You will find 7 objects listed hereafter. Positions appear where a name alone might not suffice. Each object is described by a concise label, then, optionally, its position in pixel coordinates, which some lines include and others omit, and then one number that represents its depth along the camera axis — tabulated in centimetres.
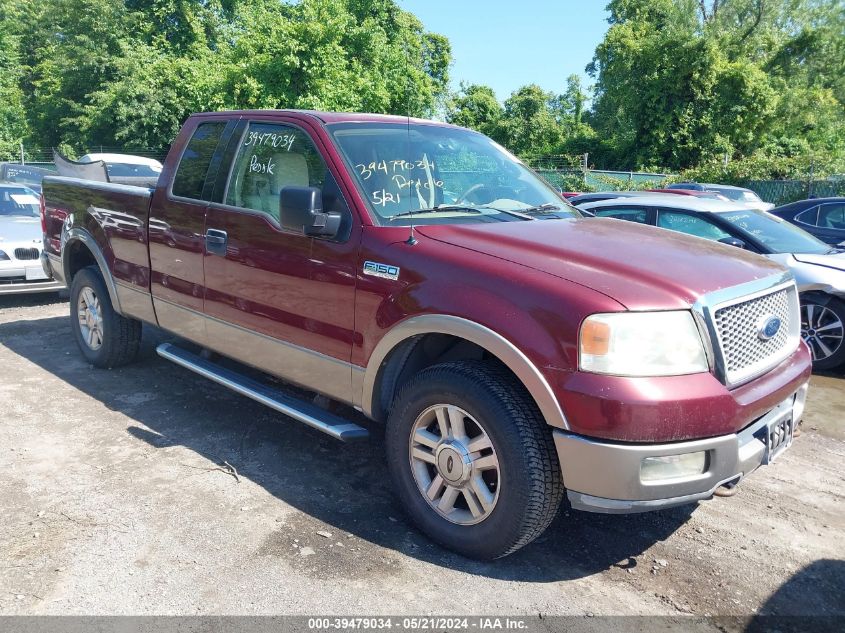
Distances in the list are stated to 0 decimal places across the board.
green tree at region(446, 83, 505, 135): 4506
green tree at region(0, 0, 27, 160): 3531
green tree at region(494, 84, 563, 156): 4434
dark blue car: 984
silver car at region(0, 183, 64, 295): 804
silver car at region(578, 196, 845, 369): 648
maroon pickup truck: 279
